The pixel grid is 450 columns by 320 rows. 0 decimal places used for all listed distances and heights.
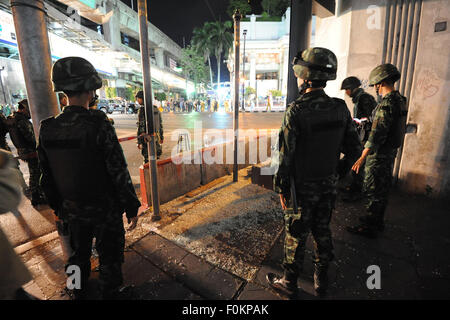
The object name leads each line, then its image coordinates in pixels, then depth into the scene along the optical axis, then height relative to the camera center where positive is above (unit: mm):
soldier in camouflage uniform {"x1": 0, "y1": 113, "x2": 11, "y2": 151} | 3920 -245
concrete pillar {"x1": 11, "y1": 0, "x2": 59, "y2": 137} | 1967 +566
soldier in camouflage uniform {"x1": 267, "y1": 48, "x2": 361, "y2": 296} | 1812 -373
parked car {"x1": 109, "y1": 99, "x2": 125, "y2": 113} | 26622 +1361
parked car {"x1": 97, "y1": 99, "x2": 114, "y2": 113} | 24133 +1157
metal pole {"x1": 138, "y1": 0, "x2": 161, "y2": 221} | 2909 +419
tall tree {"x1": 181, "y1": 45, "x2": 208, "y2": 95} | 43475 +10025
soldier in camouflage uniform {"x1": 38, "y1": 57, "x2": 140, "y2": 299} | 1664 -477
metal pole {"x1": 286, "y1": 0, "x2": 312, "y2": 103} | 3025 +1220
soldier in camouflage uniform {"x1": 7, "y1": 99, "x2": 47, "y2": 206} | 3781 -437
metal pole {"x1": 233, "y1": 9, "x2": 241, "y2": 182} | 4346 +877
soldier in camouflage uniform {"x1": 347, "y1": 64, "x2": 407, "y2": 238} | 2707 -417
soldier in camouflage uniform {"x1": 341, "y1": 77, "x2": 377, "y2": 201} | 3689 +23
